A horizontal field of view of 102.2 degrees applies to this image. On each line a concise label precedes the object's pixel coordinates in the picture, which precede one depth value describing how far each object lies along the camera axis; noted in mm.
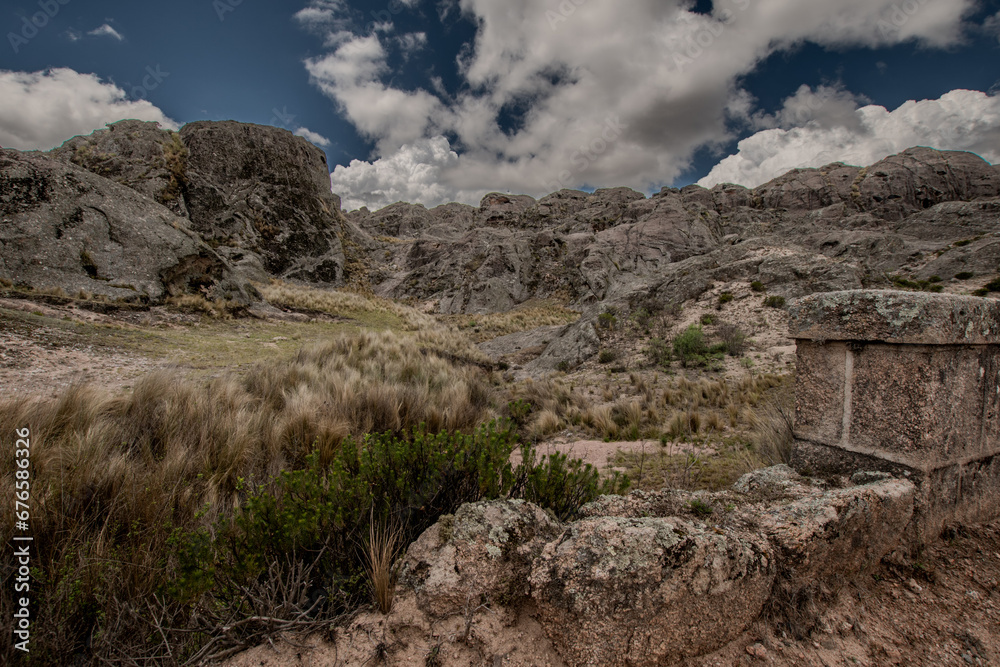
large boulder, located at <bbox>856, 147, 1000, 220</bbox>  56781
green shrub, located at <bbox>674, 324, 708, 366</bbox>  9454
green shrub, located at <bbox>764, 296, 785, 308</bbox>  11288
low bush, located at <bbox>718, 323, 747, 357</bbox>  9421
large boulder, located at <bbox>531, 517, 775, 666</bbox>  1454
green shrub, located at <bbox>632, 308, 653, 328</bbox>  12750
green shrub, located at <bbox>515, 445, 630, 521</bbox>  2525
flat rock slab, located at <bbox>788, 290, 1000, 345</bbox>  2197
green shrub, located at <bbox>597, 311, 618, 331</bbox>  12852
